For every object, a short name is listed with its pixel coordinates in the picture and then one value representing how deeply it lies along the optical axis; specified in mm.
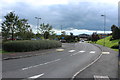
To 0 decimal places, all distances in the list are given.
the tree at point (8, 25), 19393
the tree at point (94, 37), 64208
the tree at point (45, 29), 39384
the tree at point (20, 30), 20006
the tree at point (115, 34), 38356
